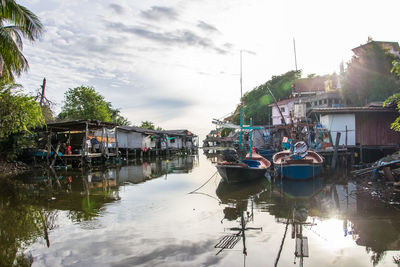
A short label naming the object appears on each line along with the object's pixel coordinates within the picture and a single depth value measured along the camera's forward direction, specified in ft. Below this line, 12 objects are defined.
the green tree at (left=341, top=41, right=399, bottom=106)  84.89
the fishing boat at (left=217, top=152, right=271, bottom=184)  39.24
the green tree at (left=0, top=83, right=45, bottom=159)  50.98
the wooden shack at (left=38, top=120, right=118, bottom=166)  65.05
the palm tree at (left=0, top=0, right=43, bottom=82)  34.65
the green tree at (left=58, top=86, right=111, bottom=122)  121.29
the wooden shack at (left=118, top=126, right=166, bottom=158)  99.08
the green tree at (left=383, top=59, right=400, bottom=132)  31.08
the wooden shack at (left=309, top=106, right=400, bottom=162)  61.93
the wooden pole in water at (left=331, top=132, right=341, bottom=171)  53.86
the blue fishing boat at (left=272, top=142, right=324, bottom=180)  44.11
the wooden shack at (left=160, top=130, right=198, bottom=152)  131.87
